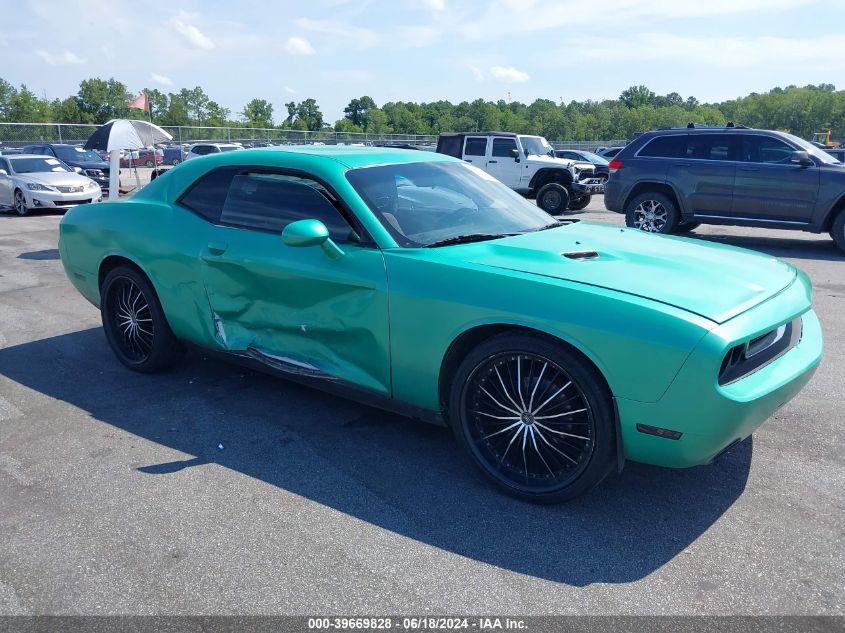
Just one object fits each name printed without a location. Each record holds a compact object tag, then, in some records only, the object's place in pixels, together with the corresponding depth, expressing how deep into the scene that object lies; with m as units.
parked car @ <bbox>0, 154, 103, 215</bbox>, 15.24
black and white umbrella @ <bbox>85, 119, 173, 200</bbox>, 13.23
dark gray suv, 10.37
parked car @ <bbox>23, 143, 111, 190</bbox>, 20.48
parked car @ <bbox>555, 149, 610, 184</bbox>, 24.44
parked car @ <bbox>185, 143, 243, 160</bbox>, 26.70
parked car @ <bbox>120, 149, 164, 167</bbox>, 35.25
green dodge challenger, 2.86
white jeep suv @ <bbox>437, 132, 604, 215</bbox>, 16.31
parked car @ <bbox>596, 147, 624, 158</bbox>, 32.29
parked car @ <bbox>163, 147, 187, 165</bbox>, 36.02
